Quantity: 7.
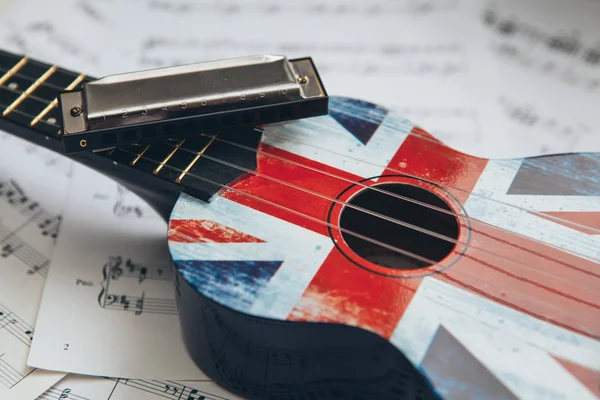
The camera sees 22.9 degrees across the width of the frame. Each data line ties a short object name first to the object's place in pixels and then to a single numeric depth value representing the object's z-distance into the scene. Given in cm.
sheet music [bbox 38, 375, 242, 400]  56
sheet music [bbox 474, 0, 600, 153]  65
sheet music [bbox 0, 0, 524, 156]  67
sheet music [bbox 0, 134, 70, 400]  57
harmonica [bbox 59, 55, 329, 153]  56
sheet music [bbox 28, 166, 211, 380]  57
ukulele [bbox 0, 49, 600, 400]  52
